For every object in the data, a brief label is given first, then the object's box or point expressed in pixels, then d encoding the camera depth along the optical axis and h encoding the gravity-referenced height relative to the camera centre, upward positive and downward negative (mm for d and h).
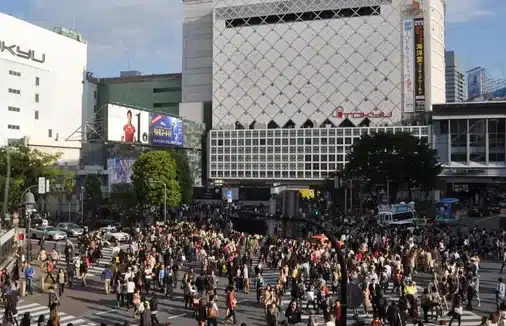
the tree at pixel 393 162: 67438 +2089
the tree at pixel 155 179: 54125 -21
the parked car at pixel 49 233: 42219 -3957
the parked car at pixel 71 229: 44044 -3821
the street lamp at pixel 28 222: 29670 -2282
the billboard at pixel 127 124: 68812 +6581
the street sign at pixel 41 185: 38525 -460
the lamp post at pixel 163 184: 52562 -463
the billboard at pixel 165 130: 76438 +6592
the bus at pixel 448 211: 53966 -3132
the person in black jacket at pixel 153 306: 18438 -4007
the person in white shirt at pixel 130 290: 21625 -4073
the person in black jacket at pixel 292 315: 18047 -4127
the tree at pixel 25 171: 51031 +641
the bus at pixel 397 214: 48531 -2787
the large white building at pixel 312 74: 88500 +16560
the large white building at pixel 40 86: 70312 +11768
